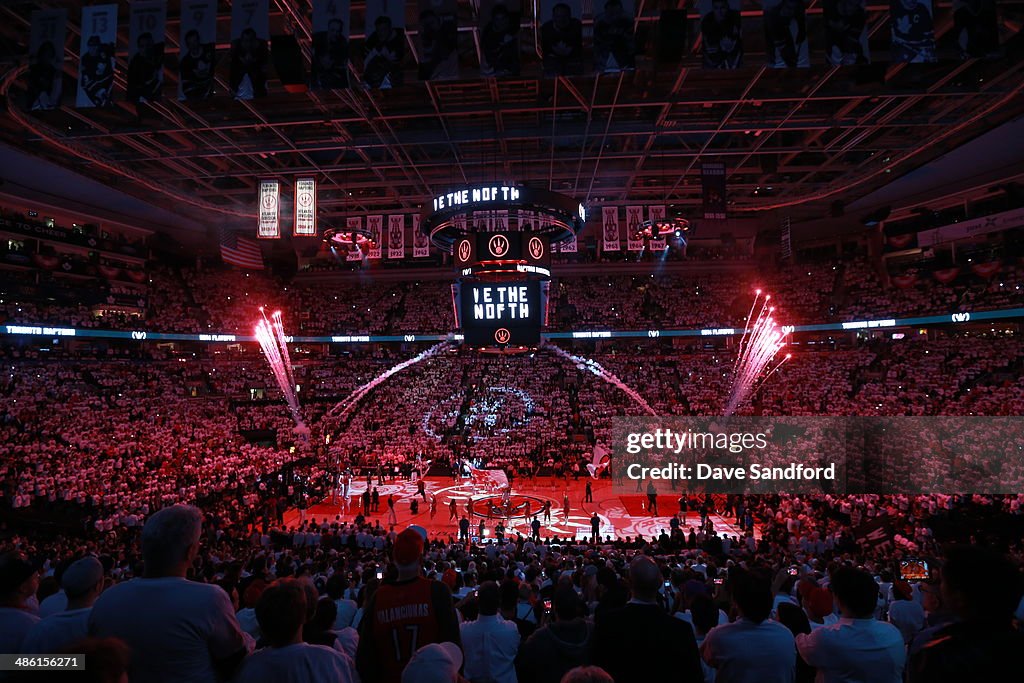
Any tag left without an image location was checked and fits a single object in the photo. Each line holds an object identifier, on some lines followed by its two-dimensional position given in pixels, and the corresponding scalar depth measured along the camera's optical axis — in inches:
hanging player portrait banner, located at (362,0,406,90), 428.8
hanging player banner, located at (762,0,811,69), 419.5
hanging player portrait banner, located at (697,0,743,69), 418.3
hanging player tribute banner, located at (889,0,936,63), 415.8
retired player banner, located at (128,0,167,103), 455.2
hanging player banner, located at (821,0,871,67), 415.8
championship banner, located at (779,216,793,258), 1106.1
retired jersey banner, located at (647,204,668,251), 978.7
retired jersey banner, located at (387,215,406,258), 978.7
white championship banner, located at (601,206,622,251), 994.7
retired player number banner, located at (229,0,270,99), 449.1
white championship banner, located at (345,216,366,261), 991.0
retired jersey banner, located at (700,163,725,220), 826.8
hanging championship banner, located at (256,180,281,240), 847.7
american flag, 1087.6
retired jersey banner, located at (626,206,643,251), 986.1
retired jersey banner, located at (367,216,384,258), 1031.6
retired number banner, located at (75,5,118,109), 457.1
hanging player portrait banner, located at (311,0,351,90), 439.8
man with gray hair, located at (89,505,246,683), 98.0
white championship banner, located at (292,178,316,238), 842.2
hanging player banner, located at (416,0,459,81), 421.7
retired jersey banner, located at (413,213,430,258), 1205.1
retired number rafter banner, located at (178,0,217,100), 442.3
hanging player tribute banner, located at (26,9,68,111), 468.8
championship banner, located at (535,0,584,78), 409.1
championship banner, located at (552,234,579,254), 943.0
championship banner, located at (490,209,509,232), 822.2
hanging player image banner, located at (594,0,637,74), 419.5
